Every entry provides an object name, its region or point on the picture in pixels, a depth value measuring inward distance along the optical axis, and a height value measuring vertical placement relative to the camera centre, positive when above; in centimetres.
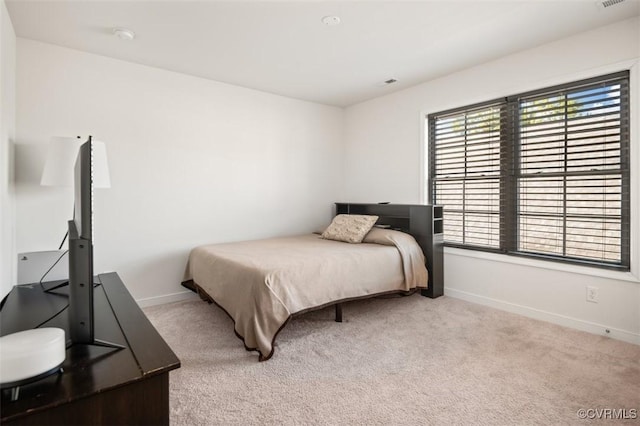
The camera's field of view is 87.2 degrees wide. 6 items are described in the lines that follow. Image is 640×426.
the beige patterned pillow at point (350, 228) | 365 -19
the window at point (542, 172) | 269 +37
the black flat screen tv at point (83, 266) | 108 -19
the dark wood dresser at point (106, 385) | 85 -48
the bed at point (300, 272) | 235 -51
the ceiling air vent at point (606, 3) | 231 +145
